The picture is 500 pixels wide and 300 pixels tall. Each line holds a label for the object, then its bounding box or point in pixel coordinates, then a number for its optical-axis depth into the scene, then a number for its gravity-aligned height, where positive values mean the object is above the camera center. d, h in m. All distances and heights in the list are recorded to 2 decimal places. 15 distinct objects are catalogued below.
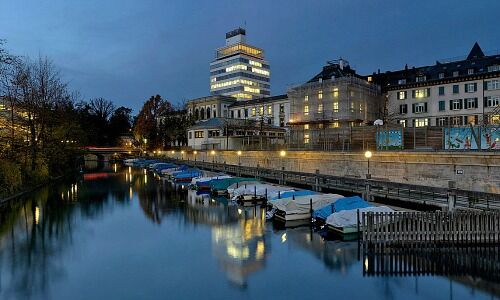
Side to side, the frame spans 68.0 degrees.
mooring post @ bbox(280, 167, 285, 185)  49.88 -4.55
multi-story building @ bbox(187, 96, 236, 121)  131.25 +14.31
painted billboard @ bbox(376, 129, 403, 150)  39.72 +0.50
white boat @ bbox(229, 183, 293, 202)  38.72 -4.88
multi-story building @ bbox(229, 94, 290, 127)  110.75 +11.46
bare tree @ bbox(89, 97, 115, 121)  153.75 +16.87
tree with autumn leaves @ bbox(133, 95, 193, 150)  117.06 +8.02
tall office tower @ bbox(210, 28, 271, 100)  170.62 +36.26
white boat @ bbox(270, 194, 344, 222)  29.95 -4.96
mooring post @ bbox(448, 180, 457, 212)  25.89 -3.92
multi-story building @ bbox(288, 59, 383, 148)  79.50 +9.89
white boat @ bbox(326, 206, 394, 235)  24.62 -5.13
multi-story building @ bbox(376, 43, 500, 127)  69.38 +10.34
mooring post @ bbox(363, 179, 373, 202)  33.41 -4.44
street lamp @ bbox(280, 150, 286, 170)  60.55 -2.67
